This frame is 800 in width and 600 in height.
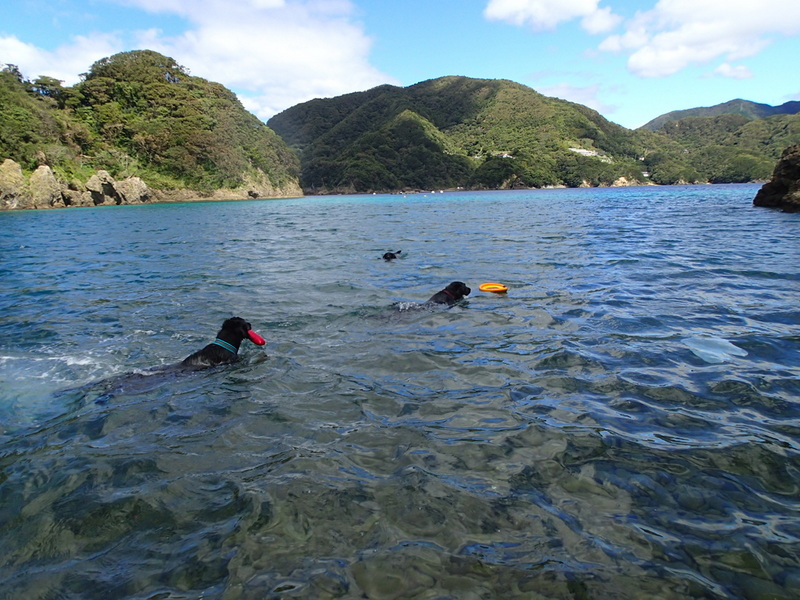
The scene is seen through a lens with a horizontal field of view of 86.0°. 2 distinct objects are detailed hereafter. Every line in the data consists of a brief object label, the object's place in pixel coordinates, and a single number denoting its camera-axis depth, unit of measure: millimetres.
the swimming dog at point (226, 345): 6086
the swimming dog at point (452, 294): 8758
